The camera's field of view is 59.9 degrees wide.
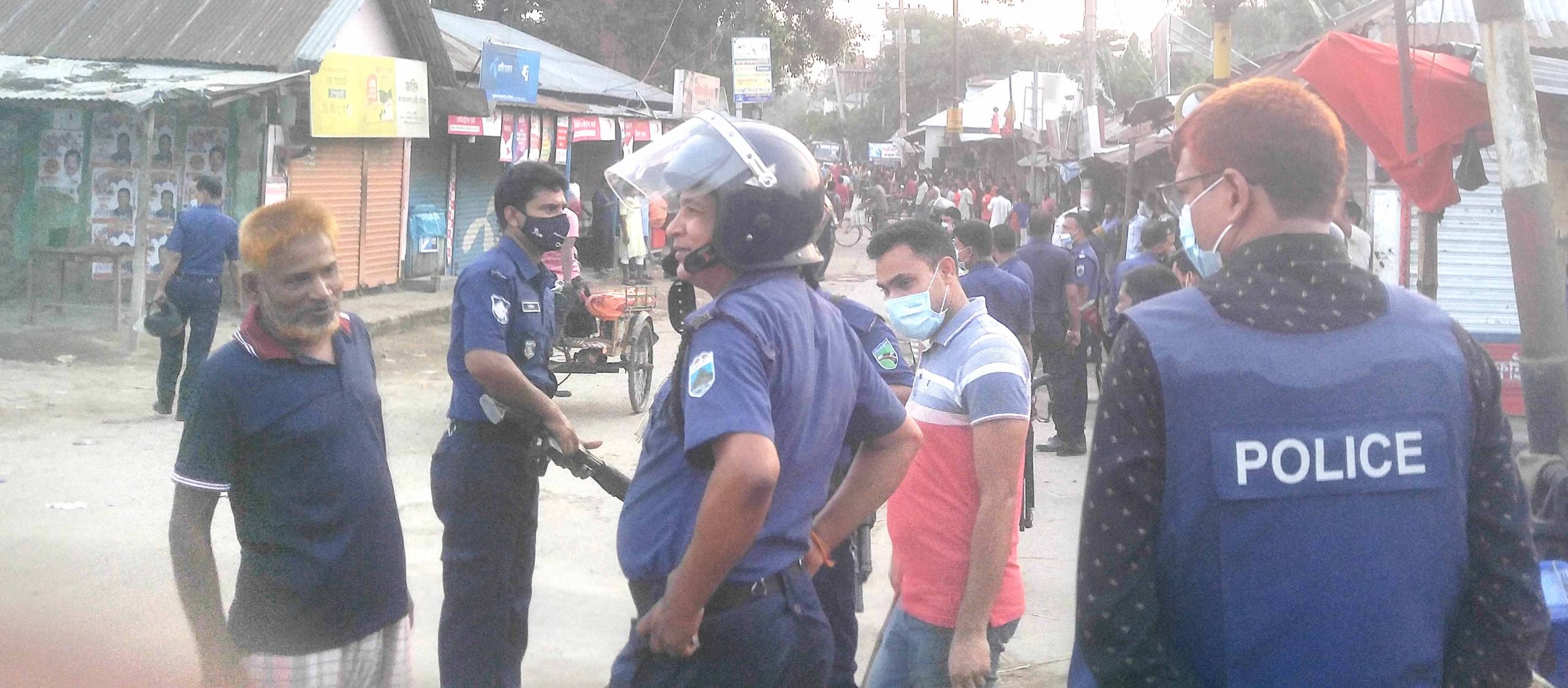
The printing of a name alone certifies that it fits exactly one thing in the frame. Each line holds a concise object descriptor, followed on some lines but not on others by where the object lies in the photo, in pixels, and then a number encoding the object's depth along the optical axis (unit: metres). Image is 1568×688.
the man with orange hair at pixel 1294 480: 1.81
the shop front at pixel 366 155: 15.54
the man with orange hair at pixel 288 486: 2.79
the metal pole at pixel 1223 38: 6.39
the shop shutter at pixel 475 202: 20.78
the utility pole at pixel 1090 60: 22.31
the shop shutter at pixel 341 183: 15.62
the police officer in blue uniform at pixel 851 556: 3.36
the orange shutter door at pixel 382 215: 17.23
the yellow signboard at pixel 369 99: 15.27
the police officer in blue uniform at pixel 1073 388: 10.12
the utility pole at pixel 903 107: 51.81
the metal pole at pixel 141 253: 12.55
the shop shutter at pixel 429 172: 19.11
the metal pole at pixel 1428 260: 8.02
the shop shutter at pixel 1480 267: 10.76
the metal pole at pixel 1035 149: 25.57
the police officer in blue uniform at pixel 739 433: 2.17
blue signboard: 17.72
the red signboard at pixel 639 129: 23.33
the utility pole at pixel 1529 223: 5.06
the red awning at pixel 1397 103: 6.70
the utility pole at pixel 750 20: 25.64
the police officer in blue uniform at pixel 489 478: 4.29
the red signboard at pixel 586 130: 21.25
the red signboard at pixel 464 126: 17.86
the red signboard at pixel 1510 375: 10.39
